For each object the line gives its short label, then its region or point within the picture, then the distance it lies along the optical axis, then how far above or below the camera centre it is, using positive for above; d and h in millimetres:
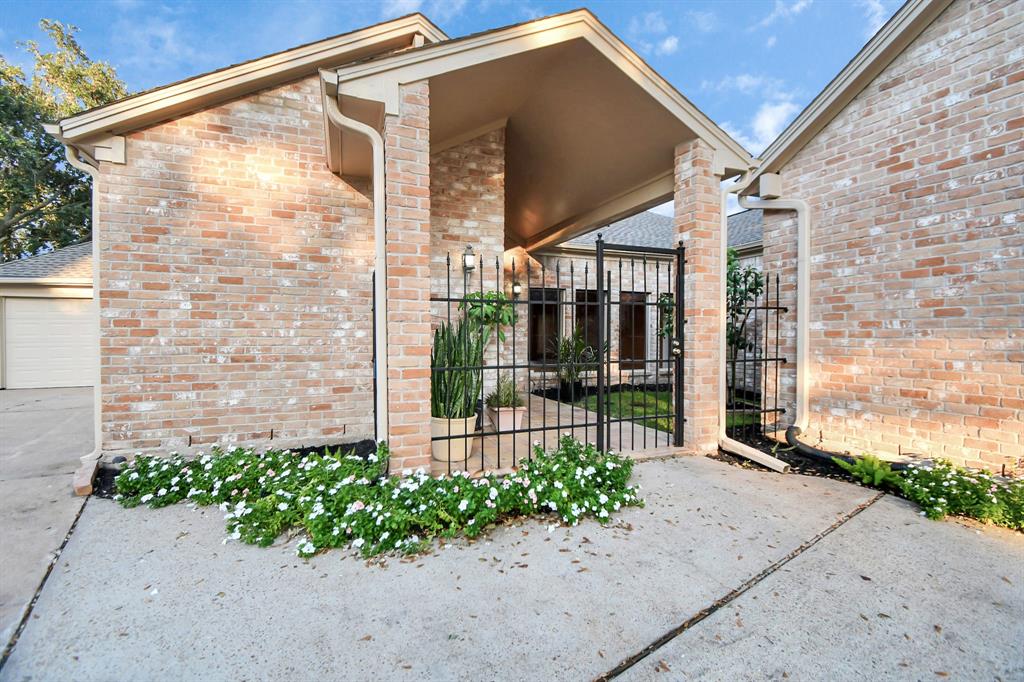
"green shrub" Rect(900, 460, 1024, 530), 2594 -1012
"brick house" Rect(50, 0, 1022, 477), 3133 +1148
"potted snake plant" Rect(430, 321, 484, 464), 3670 -503
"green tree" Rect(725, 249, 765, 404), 6465 +828
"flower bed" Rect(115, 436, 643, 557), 2463 -1019
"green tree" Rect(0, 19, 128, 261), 12805 +5906
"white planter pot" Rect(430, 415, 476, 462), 3678 -901
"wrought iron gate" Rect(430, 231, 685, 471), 3607 -469
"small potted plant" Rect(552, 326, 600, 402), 8366 -664
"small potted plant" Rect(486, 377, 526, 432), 4621 -732
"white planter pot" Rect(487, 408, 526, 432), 4641 -873
